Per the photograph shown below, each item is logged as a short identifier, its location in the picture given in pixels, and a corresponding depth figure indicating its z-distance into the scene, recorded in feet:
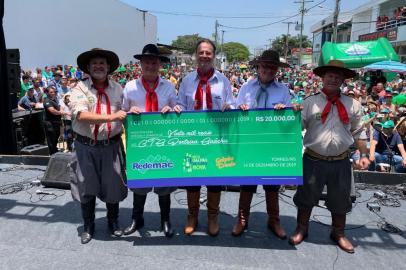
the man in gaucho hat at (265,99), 11.81
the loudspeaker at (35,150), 23.63
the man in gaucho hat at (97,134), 11.28
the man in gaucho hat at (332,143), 11.29
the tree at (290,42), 347.15
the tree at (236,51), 427.08
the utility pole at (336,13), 82.89
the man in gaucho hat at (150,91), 11.55
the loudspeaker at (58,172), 17.70
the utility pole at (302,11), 153.28
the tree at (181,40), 420.36
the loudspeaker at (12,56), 20.80
